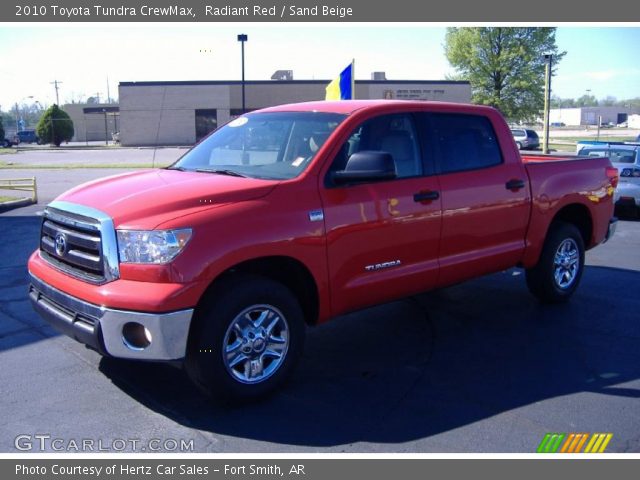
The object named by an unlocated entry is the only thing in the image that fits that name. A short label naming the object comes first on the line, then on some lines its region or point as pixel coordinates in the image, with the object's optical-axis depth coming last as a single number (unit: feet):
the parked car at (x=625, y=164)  45.03
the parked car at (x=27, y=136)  235.40
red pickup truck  13.46
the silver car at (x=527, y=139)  134.72
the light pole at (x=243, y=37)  92.84
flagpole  38.99
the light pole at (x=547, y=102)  104.73
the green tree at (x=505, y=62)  139.54
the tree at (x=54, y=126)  200.03
